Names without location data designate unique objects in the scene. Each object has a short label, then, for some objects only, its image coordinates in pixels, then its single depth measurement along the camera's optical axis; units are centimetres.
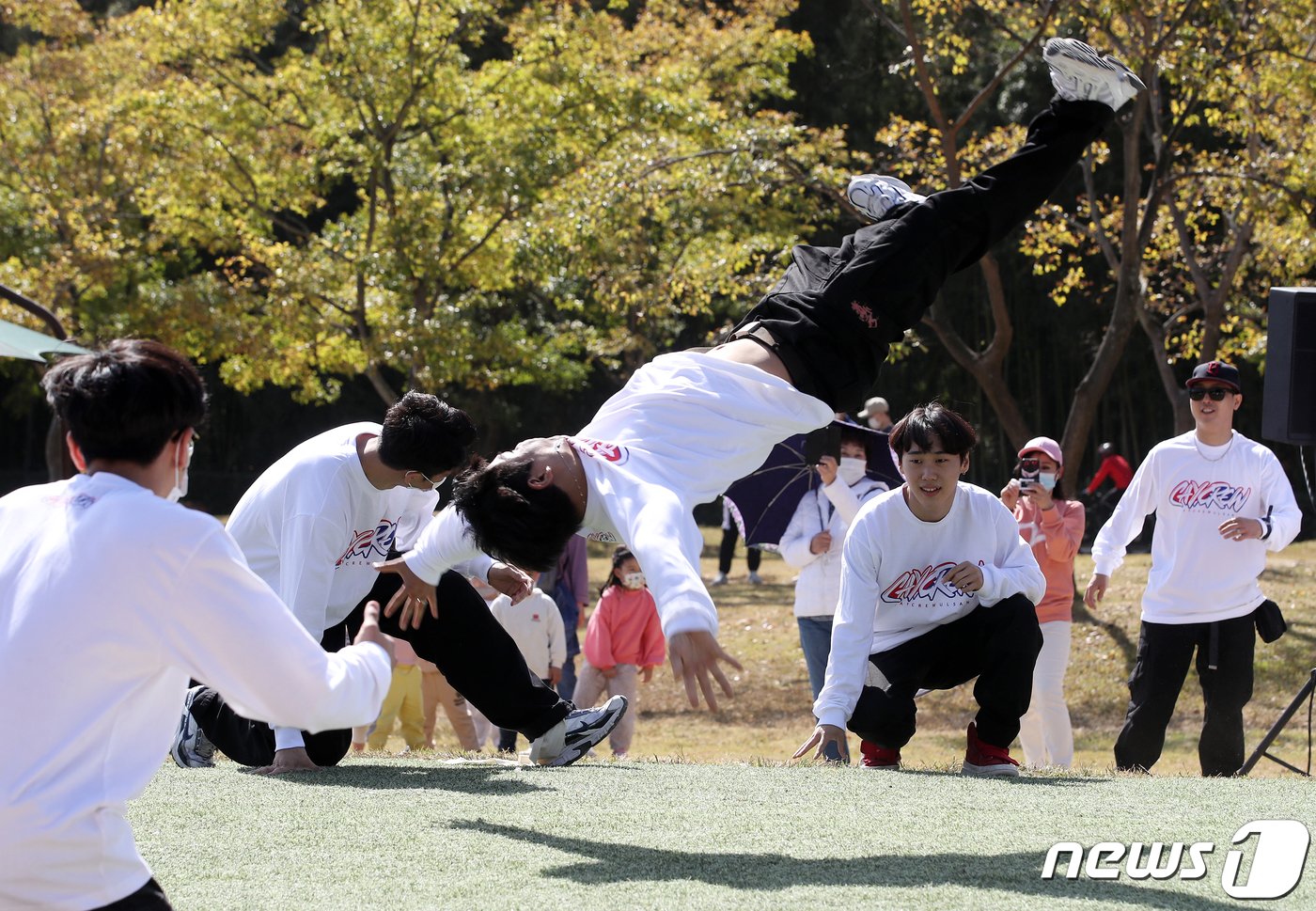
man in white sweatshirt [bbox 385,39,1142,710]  707
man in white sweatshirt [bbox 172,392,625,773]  937
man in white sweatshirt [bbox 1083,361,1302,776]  1253
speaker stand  1221
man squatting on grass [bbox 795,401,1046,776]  1009
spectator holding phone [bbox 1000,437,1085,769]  1351
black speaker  1270
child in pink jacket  1579
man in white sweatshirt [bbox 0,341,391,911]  448
